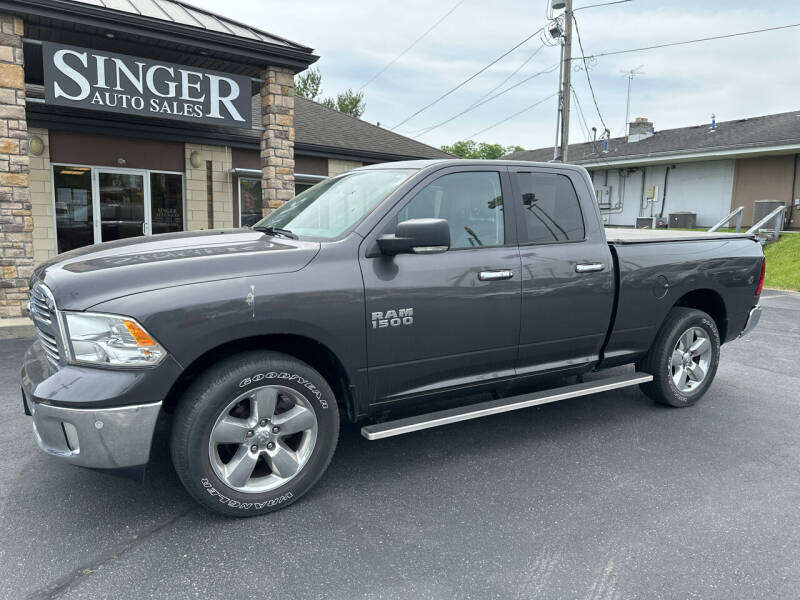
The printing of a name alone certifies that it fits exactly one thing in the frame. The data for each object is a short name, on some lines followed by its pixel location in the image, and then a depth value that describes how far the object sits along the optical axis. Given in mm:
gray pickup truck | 2771
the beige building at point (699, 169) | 21750
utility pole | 18125
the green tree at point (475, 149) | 84188
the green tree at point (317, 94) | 40656
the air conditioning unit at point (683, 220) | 24125
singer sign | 8500
